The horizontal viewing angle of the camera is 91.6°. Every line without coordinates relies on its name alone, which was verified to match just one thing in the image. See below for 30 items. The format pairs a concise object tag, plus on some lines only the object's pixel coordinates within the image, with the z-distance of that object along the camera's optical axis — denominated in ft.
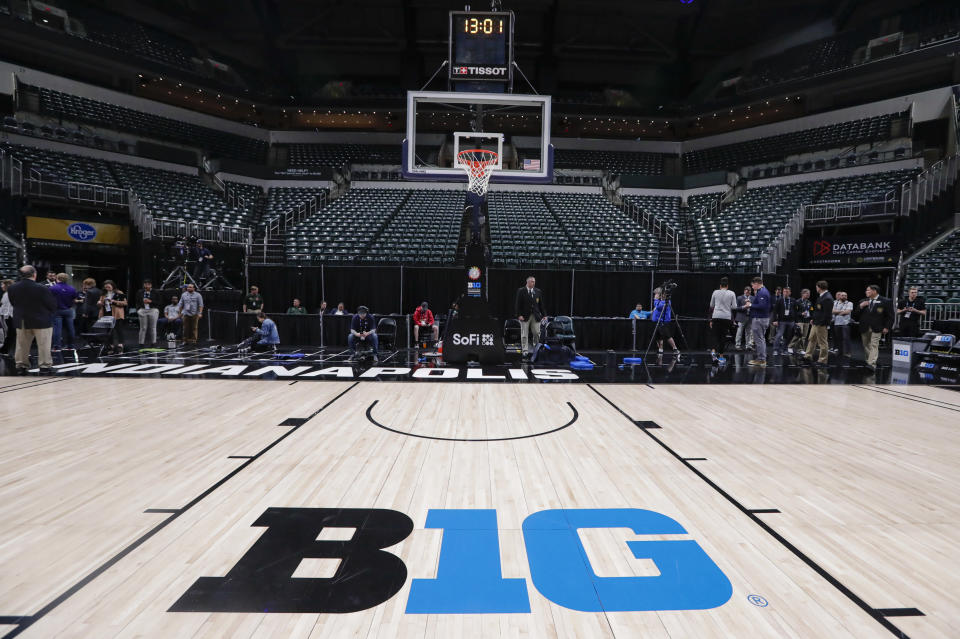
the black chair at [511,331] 33.78
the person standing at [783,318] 36.42
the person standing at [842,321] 33.42
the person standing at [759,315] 28.53
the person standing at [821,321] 29.17
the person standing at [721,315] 29.25
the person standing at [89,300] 33.50
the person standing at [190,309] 35.47
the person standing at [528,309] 31.60
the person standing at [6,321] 29.34
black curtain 43.06
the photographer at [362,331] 30.96
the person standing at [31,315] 23.09
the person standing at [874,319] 28.73
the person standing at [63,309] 28.02
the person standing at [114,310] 31.78
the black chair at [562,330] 30.50
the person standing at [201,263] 42.32
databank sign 47.01
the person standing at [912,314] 30.27
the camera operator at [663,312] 32.22
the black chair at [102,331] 30.78
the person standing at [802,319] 35.99
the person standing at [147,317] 33.78
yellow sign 49.93
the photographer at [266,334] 32.42
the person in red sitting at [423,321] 35.92
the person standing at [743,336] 39.12
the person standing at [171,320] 36.88
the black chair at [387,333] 33.37
